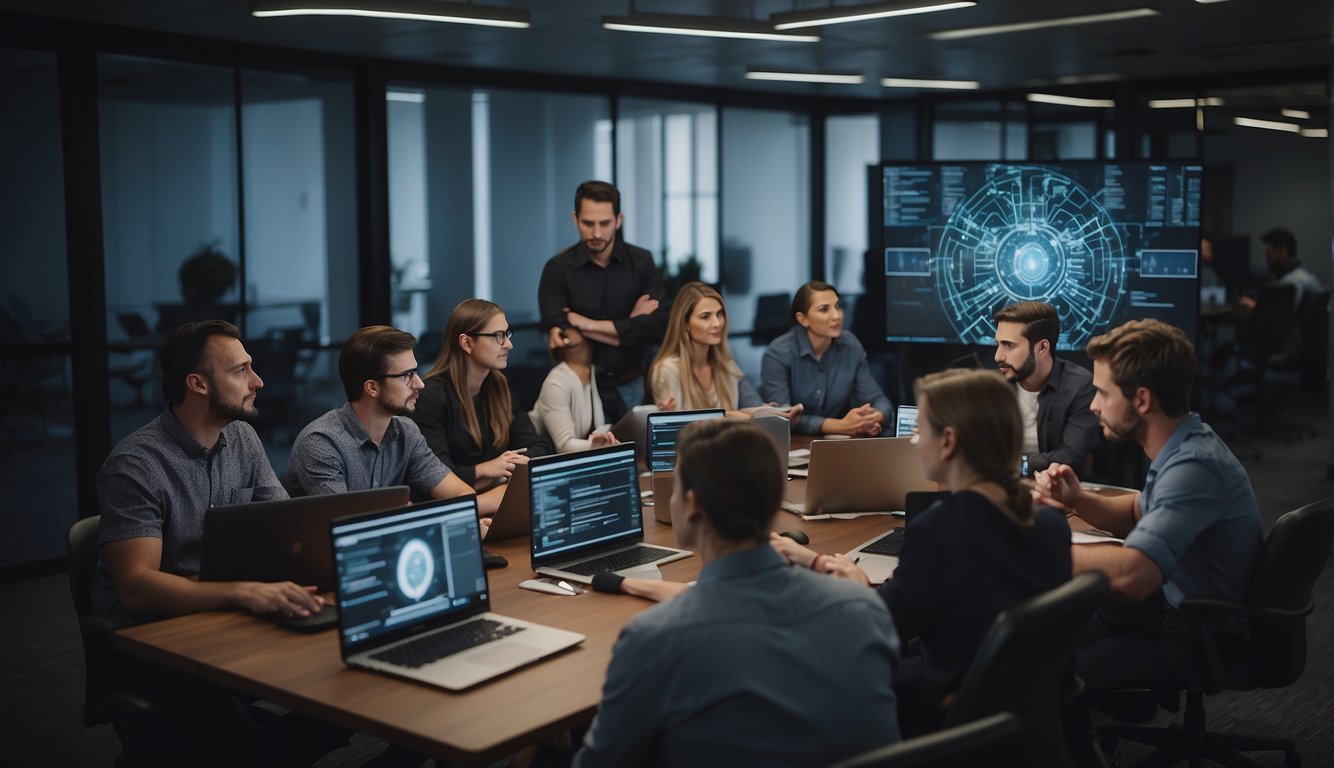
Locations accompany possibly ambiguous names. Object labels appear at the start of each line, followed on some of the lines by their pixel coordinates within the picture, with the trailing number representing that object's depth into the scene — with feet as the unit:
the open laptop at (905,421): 14.44
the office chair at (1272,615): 10.80
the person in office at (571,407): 17.66
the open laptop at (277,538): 9.96
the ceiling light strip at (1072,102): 33.42
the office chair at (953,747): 5.88
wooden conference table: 7.67
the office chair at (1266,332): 30.37
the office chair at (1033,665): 7.41
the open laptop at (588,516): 11.09
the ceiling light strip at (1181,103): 32.10
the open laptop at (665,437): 14.24
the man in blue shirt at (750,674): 6.68
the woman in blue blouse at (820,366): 19.53
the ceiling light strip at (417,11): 16.98
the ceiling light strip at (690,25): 19.57
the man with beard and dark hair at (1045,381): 15.66
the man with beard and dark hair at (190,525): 9.96
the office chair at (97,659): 9.72
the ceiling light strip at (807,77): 28.07
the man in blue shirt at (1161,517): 10.36
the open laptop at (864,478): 13.51
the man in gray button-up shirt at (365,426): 12.11
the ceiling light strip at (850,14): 18.40
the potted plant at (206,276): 22.80
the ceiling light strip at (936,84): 31.05
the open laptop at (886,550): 10.71
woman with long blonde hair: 18.20
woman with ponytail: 8.52
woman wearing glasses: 15.02
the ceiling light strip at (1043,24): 21.70
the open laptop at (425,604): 8.68
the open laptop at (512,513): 12.23
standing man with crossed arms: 20.03
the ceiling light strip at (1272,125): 31.94
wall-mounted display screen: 22.22
